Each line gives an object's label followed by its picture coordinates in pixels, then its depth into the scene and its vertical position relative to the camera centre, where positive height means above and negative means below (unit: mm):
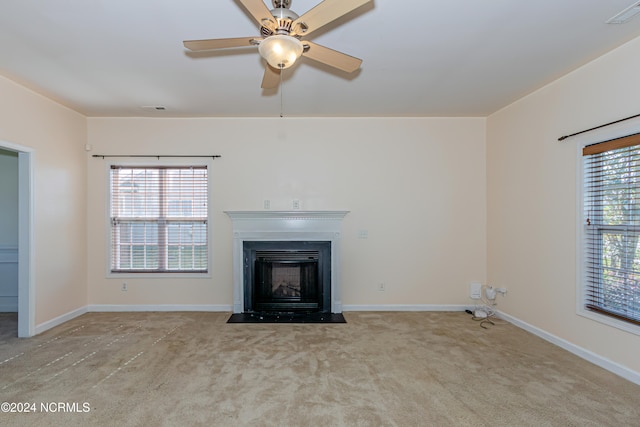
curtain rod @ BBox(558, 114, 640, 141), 2508 +769
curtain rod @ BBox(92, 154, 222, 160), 4289 +799
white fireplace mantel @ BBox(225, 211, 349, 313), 4242 -221
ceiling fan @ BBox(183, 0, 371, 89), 1552 +1002
